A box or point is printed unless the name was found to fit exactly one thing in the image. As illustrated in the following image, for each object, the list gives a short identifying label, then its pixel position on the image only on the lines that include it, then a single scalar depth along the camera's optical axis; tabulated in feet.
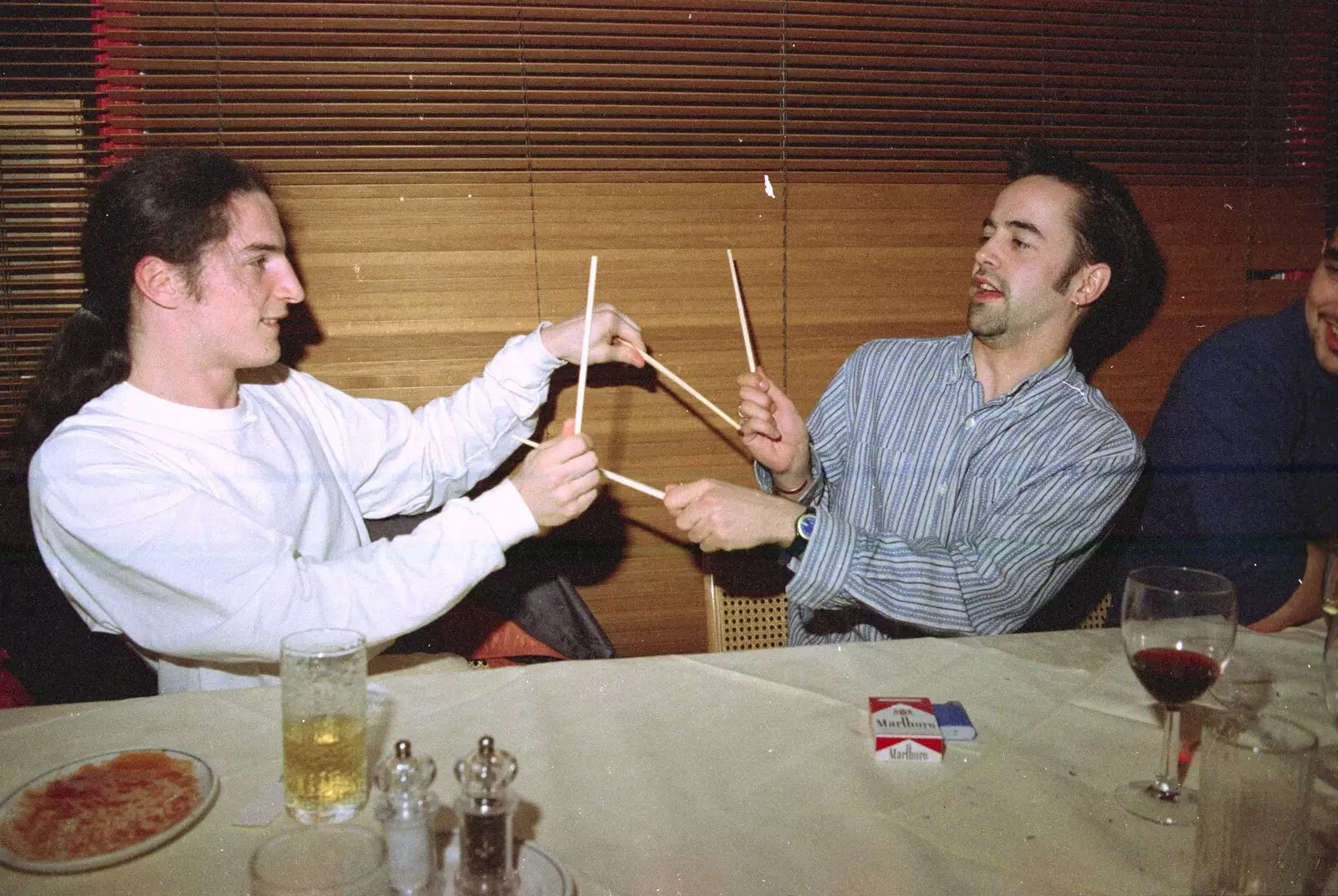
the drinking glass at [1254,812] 2.55
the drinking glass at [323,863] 2.62
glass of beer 3.16
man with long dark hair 4.81
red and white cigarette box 3.54
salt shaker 2.64
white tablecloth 2.91
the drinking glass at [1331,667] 3.31
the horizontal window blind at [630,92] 6.92
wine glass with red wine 3.29
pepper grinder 2.63
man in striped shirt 5.70
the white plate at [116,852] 2.80
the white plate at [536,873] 2.72
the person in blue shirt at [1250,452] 7.04
